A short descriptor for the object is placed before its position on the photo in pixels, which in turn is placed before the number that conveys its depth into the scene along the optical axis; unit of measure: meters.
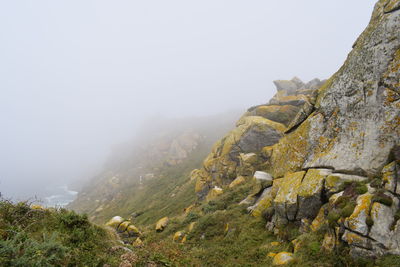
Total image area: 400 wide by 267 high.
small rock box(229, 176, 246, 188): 22.56
